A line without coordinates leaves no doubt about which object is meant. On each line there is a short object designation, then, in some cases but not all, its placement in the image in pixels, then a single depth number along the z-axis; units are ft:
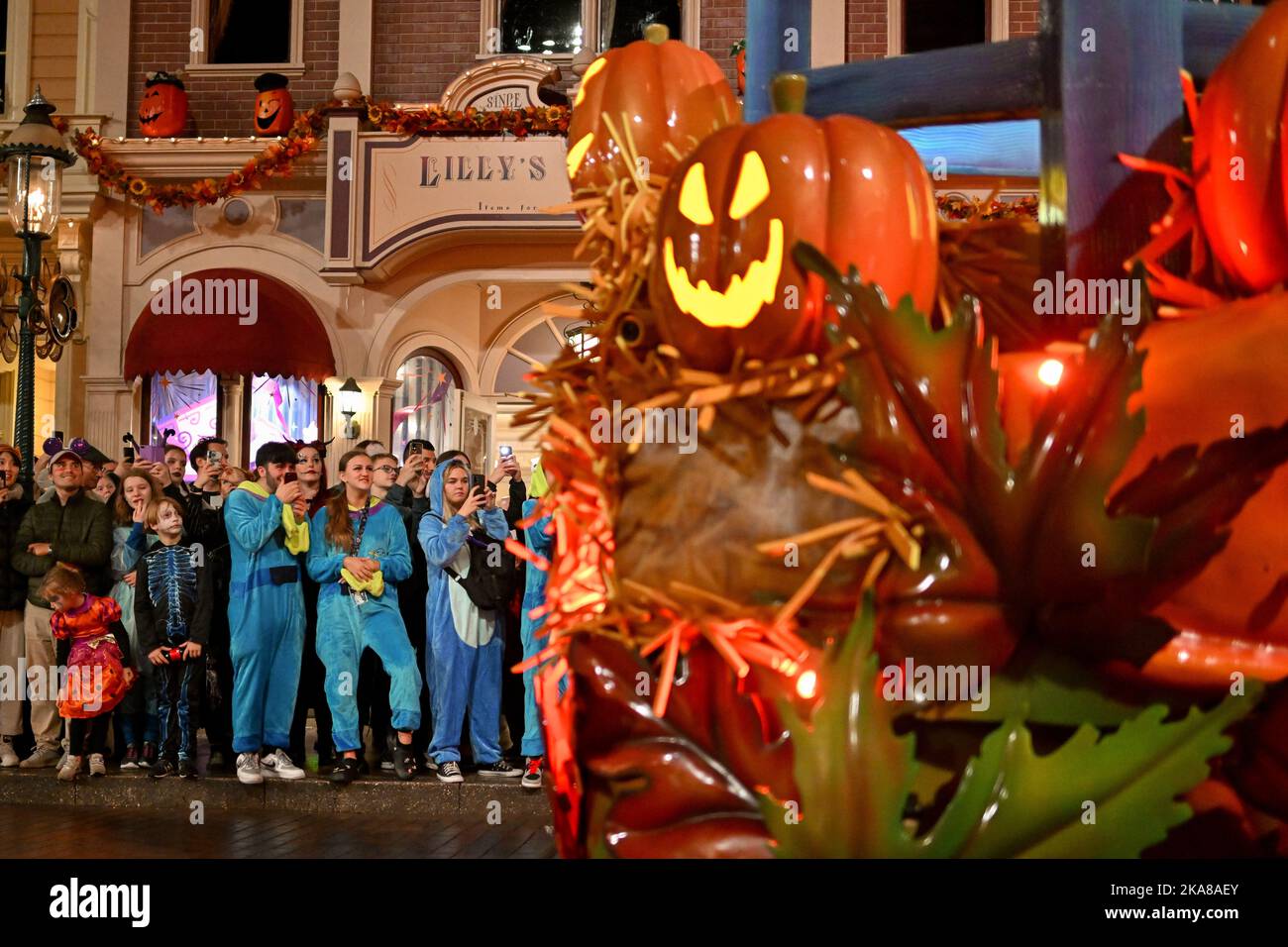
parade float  5.98
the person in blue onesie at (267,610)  19.51
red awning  39.37
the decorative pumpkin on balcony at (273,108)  41.78
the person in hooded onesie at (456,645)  19.75
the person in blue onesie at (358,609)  19.60
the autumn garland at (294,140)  38.40
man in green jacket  20.84
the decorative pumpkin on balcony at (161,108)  41.81
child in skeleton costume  20.02
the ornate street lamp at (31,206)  25.40
